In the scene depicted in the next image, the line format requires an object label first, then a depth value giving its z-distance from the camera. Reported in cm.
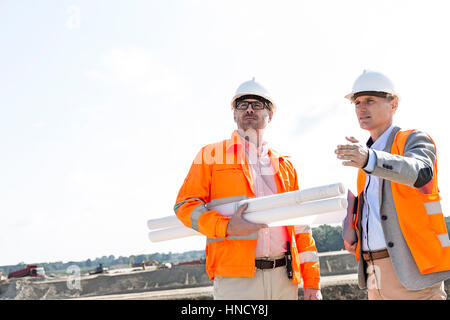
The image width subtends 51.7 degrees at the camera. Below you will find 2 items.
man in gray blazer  395
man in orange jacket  455
